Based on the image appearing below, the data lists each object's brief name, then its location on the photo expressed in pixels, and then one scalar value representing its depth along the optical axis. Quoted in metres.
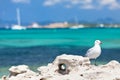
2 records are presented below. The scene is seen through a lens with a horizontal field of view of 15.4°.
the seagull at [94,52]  15.63
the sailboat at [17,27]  184.50
